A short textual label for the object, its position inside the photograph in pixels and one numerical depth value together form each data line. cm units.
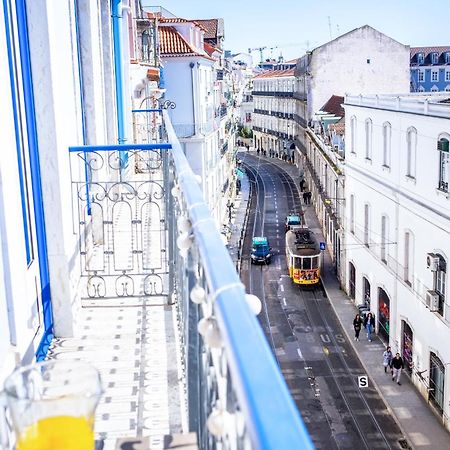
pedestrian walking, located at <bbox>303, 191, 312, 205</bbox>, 4519
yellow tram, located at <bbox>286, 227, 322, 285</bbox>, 2634
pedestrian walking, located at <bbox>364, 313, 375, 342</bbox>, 2152
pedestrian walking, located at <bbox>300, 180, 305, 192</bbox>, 4958
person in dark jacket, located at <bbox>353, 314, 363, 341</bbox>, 2136
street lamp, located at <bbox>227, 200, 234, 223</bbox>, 3895
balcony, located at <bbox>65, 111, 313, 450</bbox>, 115
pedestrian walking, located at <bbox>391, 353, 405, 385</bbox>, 1823
